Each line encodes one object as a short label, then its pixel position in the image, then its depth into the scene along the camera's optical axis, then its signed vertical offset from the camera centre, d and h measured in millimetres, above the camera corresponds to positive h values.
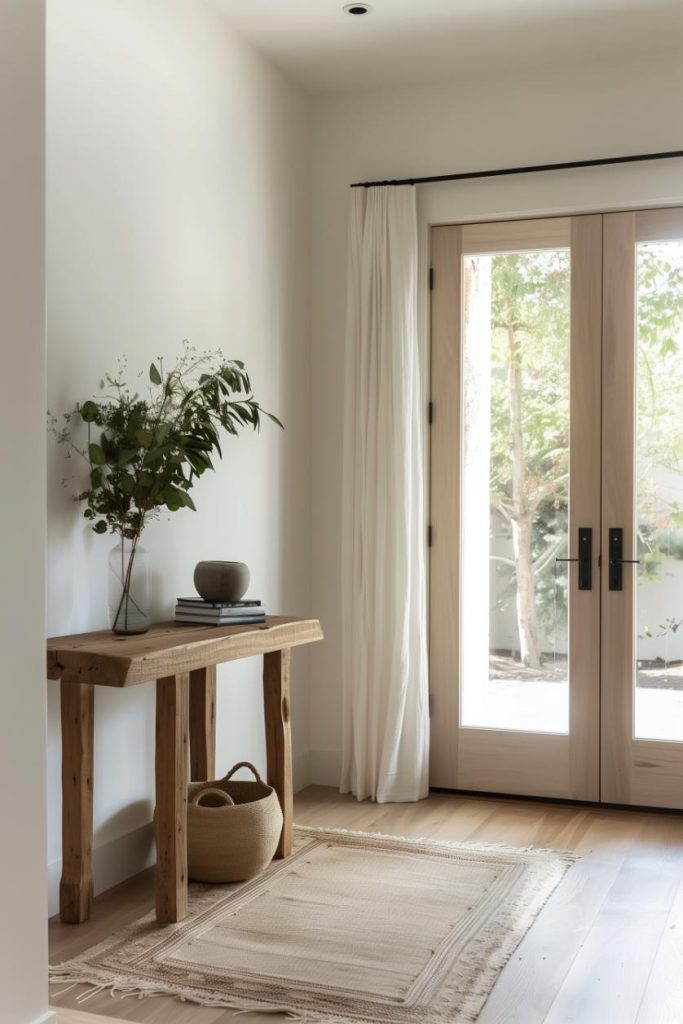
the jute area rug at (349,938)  2633 -1124
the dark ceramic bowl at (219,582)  3537 -196
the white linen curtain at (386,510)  4484 +40
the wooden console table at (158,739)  2914 -609
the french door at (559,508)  4312 +45
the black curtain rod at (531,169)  4230 +1384
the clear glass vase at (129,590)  3242 -206
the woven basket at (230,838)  3324 -958
